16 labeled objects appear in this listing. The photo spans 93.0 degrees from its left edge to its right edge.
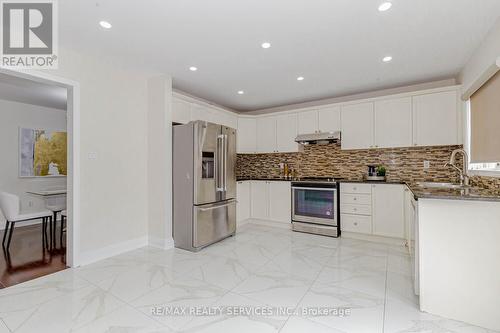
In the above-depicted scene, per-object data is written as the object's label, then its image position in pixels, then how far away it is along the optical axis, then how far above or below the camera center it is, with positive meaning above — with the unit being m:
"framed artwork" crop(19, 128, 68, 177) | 4.89 +0.35
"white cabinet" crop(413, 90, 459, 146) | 3.42 +0.73
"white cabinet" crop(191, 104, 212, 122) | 3.94 +0.96
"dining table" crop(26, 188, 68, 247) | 3.57 -0.52
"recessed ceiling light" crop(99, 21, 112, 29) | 2.20 +1.36
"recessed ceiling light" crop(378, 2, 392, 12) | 1.92 +1.33
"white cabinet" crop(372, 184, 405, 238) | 3.47 -0.63
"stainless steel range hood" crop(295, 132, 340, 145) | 4.19 +0.55
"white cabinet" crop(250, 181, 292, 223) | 4.45 -0.62
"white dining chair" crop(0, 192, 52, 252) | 3.21 -0.53
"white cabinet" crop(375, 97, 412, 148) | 3.69 +0.73
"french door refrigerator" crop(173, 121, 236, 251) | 3.31 -0.23
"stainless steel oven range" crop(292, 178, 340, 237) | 3.91 -0.65
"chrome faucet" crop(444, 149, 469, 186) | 2.96 -0.09
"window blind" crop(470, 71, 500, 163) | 2.25 +0.49
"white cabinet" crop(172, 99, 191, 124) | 3.63 +0.90
